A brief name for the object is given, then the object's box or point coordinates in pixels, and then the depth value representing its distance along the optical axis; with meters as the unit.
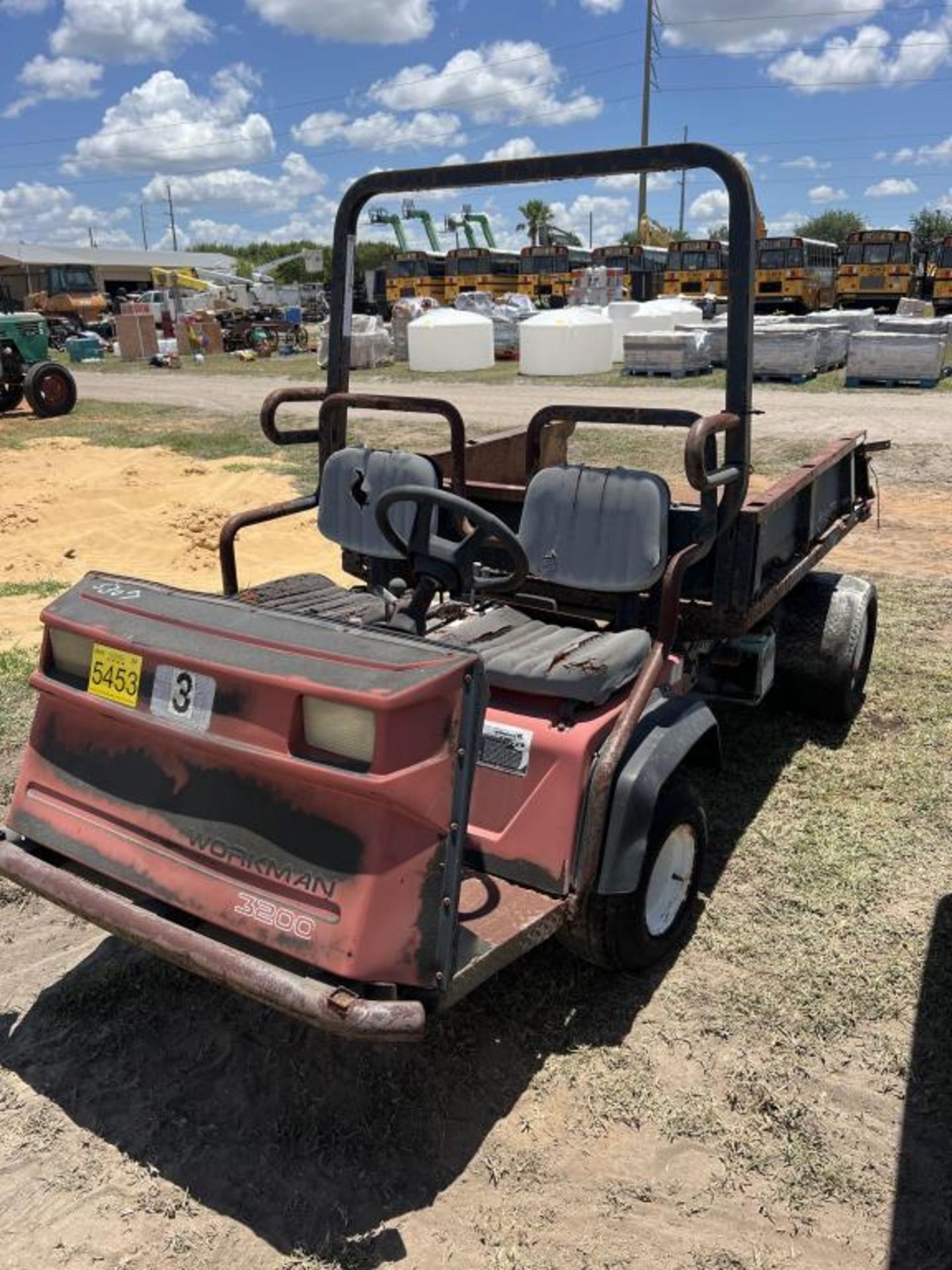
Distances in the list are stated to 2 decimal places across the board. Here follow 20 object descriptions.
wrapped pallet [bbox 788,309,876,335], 19.20
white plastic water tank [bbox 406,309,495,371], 20.66
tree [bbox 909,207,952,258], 64.75
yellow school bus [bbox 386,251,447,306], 33.81
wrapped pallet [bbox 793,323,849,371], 17.11
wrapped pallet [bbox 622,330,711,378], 17.16
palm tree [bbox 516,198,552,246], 79.88
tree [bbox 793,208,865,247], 76.88
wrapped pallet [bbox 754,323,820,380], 16.23
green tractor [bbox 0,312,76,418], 15.38
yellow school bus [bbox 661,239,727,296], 28.20
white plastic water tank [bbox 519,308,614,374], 19.17
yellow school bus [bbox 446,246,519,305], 32.78
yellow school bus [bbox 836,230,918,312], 26.75
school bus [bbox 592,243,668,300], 30.22
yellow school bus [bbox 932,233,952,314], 26.81
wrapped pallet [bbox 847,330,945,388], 15.38
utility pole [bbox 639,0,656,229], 36.44
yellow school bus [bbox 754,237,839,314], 26.81
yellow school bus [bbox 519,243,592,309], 31.92
